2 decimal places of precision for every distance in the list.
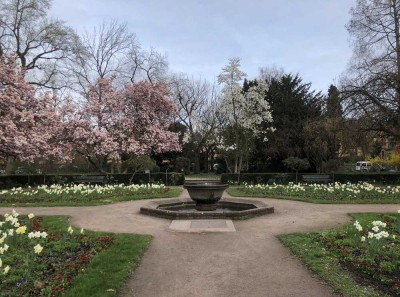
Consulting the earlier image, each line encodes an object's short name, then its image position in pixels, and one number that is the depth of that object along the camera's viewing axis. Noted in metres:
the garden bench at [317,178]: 20.83
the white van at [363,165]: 47.68
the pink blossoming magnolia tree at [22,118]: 17.42
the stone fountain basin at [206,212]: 10.45
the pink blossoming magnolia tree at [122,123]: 24.34
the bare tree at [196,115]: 40.29
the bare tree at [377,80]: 20.03
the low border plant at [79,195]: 14.41
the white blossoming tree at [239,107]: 29.87
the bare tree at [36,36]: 29.52
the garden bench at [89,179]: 20.16
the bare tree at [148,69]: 37.21
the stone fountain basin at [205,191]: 11.97
